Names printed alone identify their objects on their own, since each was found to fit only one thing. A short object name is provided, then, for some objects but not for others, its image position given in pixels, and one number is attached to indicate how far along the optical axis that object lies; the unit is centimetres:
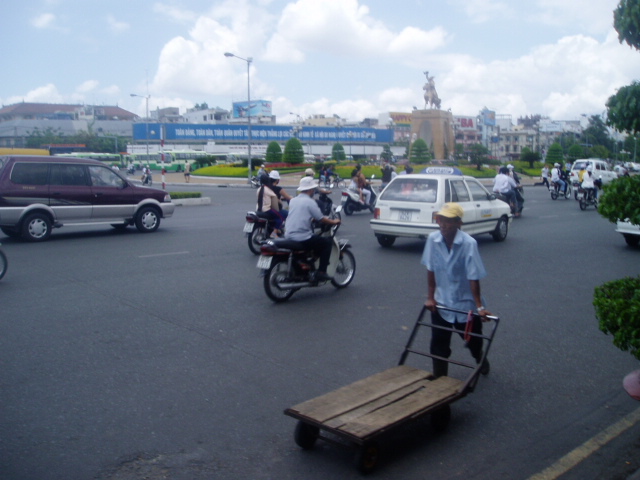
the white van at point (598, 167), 3884
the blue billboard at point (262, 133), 8688
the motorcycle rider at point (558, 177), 2967
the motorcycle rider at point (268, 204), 1228
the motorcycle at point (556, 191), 2986
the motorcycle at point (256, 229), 1239
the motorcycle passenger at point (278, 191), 1227
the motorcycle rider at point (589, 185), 2412
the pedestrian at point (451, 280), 507
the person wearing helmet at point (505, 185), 2005
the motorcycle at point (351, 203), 2116
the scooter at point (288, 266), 849
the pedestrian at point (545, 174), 3443
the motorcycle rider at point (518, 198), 2098
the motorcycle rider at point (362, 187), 2119
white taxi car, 1298
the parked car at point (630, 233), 1395
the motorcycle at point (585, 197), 2427
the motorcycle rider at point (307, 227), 873
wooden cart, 392
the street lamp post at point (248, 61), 4235
